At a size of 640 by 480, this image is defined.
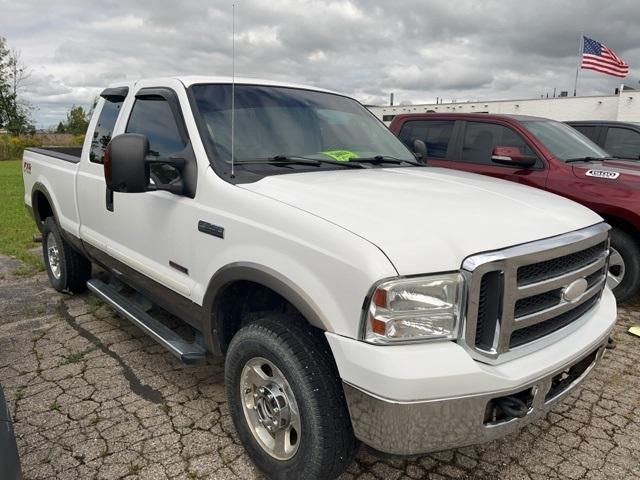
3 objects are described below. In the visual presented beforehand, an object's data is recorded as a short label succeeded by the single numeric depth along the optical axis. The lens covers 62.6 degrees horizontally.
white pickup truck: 1.95
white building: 28.86
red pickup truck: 4.93
